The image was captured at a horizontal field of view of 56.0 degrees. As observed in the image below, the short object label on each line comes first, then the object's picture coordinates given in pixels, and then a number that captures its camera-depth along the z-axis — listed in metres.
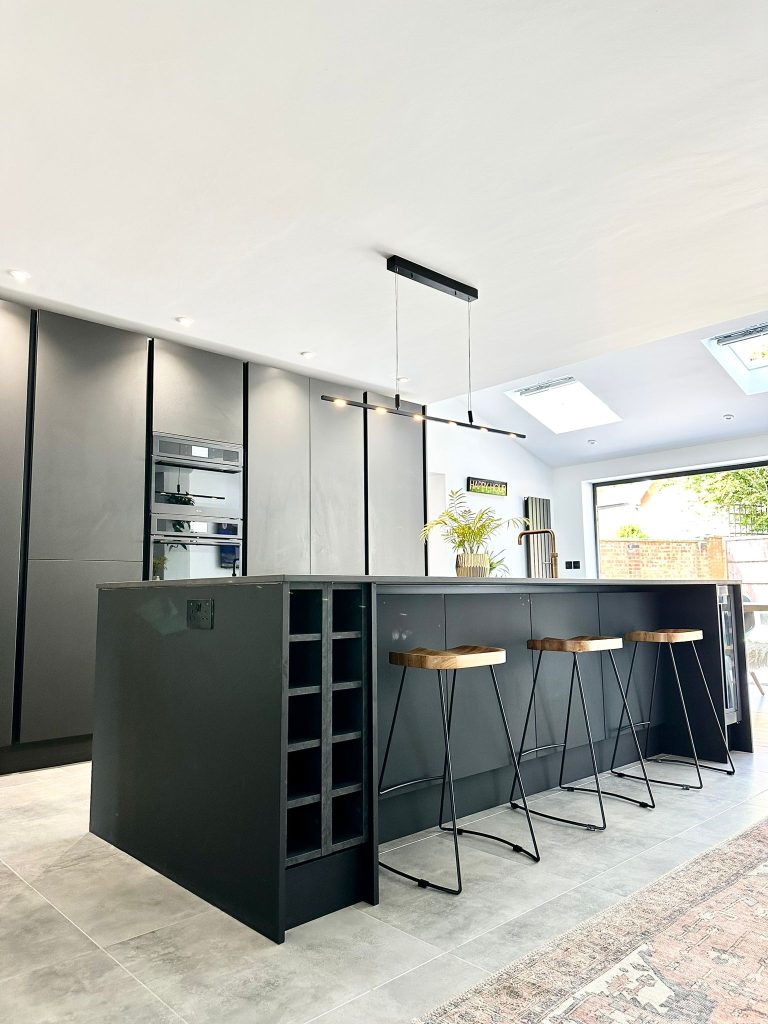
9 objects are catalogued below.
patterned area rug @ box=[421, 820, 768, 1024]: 1.60
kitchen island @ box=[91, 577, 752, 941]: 2.10
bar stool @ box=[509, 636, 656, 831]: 3.02
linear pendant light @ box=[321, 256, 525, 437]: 3.75
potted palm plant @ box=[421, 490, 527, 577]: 3.65
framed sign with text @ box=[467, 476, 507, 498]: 8.20
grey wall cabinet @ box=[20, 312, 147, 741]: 4.21
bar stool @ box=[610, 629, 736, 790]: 3.69
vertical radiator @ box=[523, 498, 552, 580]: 8.84
